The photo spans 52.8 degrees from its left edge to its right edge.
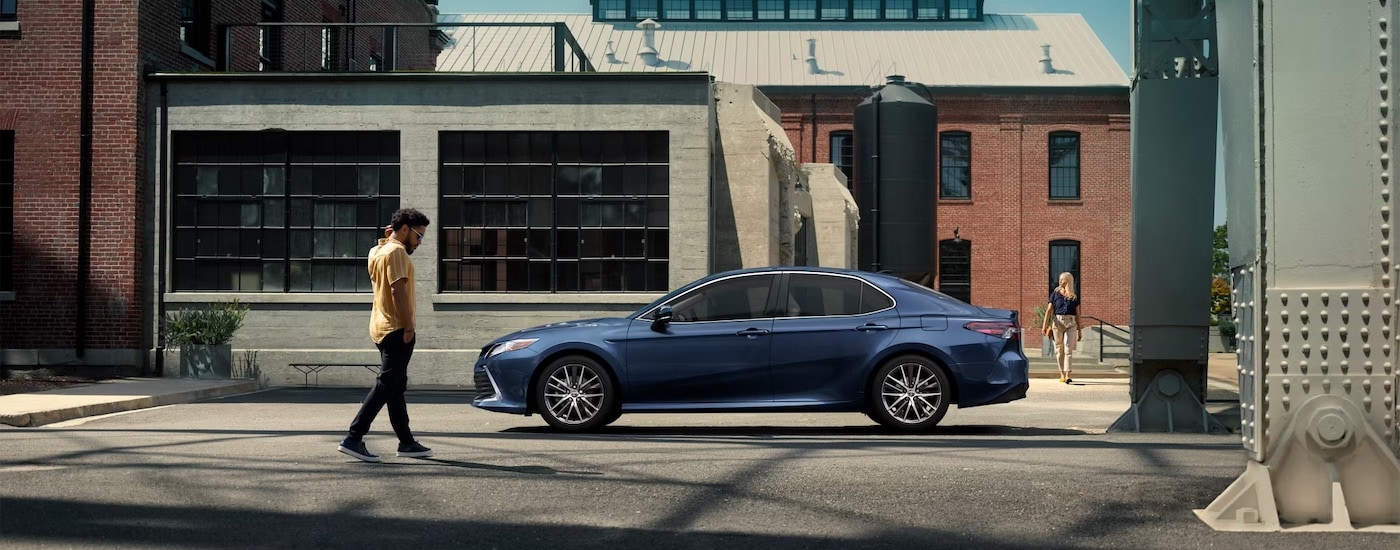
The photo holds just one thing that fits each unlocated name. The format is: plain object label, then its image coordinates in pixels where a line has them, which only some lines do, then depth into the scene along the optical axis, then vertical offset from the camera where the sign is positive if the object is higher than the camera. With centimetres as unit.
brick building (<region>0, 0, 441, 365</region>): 2027 +149
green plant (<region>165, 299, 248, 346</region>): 1988 -59
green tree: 10269 +277
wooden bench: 2047 -120
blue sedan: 1148 -61
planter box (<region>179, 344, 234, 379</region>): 1981 -107
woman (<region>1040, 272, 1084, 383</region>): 2020 -43
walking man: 881 -25
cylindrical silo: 2662 +204
